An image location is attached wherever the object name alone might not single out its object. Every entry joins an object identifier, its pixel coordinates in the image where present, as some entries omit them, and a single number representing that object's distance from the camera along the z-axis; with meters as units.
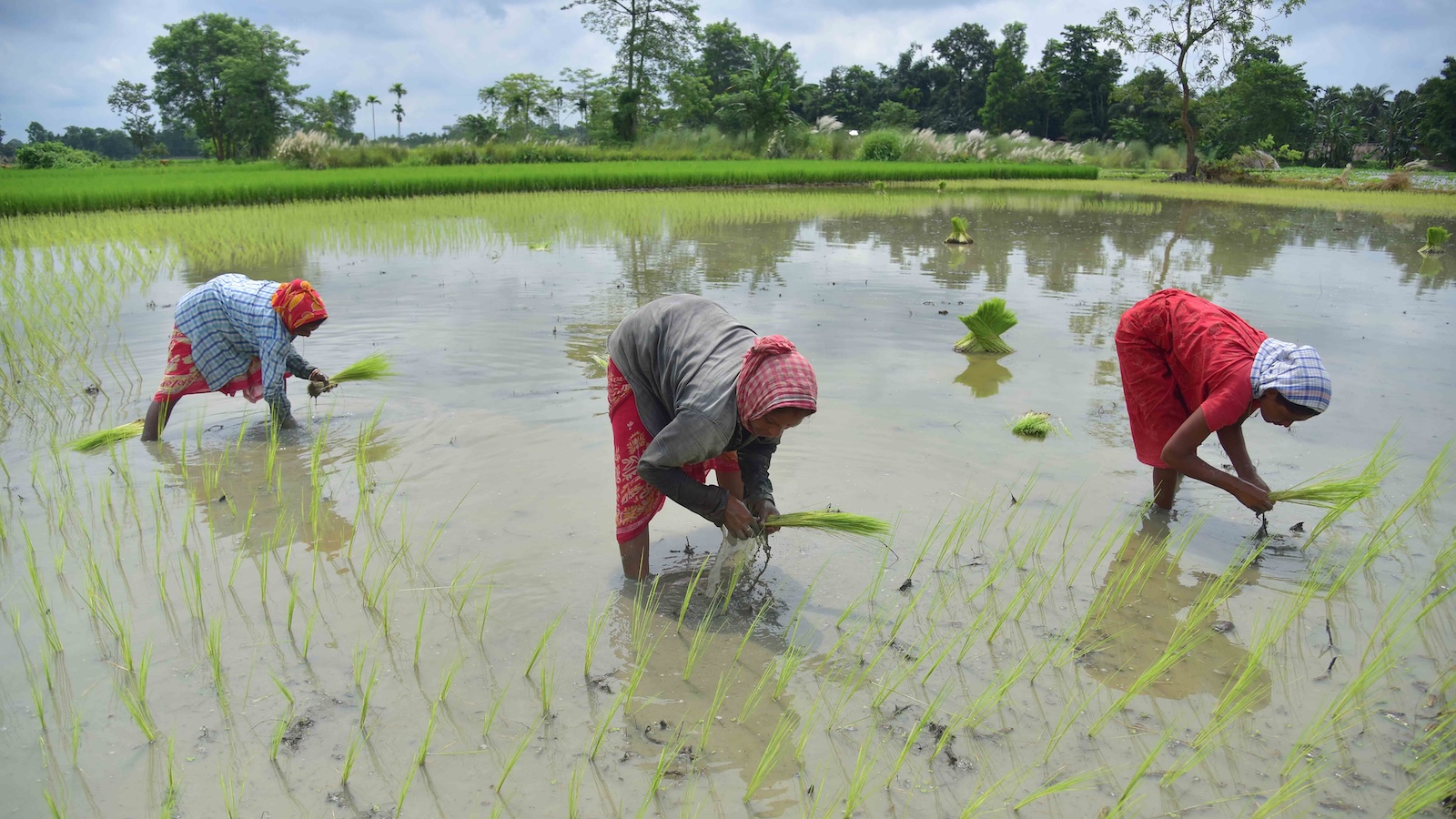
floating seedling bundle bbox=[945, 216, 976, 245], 10.07
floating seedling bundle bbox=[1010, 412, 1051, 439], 4.18
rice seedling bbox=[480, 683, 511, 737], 2.09
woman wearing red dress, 2.66
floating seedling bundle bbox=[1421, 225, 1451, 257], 10.20
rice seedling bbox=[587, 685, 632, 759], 2.03
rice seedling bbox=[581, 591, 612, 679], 2.33
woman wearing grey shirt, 2.15
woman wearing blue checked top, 3.79
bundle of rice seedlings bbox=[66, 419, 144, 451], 3.76
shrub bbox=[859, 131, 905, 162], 28.20
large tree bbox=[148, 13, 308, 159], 35.03
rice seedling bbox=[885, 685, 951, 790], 1.93
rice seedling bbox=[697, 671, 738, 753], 2.03
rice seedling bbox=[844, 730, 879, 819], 1.84
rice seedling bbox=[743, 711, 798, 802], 1.89
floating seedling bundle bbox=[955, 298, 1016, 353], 5.53
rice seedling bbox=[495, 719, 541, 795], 1.86
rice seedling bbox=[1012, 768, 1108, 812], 1.85
